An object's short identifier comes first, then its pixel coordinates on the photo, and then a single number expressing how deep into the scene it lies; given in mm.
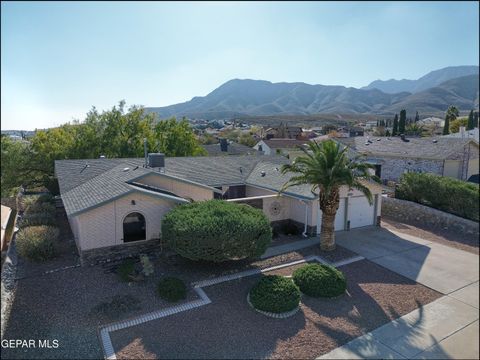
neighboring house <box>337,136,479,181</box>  28359
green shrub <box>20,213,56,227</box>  16172
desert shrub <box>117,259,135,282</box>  11541
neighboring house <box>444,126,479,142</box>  36975
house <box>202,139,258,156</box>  47312
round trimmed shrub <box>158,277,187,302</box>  10273
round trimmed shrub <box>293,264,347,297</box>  10766
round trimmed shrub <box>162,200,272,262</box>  11352
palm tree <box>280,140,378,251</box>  13683
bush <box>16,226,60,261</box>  12938
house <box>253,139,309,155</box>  54969
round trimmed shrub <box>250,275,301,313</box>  9688
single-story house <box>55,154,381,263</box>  12844
